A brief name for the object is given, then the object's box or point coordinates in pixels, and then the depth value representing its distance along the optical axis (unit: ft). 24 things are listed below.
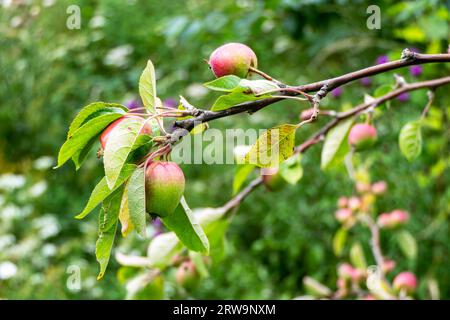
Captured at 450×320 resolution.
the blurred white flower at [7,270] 6.39
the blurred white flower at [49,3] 10.96
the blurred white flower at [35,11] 11.33
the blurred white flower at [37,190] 8.11
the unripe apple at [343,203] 4.98
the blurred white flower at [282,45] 8.90
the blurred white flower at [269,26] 9.22
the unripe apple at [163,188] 1.73
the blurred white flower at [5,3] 11.21
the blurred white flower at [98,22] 10.29
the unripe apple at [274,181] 3.24
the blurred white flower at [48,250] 7.21
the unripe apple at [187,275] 3.41
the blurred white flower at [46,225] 7.43
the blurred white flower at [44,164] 8.44
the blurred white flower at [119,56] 9.87
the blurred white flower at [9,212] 7.71
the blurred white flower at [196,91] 8.60
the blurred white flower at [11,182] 8.18
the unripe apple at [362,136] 2.88
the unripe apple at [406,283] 3.81
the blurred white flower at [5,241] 7.11
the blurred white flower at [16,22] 10.85
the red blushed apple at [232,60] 1.98
